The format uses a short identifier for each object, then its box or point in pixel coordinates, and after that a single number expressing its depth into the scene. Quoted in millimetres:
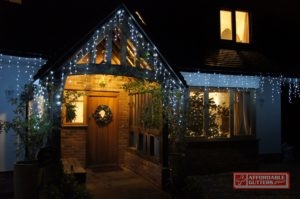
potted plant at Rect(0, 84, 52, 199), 7426
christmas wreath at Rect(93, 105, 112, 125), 11742
